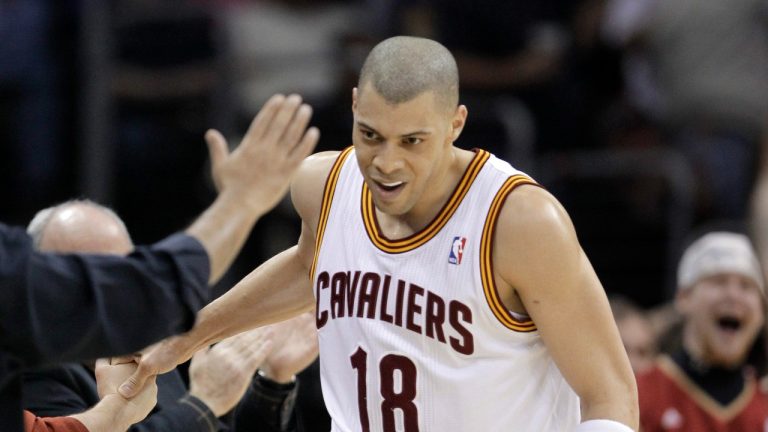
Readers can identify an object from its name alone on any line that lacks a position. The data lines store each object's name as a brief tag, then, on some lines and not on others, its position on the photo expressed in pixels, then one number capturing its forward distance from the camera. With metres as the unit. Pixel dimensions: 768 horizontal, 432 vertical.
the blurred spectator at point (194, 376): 9.75
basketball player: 8.45
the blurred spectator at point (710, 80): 18.81
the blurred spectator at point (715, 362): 15.39
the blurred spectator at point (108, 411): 8.64
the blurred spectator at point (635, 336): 16.98
